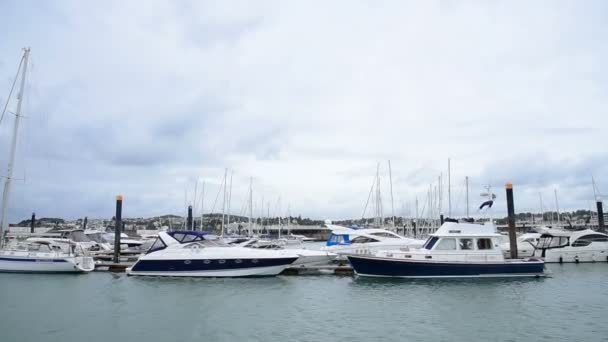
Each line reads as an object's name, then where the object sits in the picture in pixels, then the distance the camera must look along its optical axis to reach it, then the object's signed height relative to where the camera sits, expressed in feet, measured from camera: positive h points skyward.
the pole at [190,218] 154.73 +4.68
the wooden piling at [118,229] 99.09 +0.62
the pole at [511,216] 93.25 +2.97
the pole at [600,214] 134.00 +4.68
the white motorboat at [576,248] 104.32 -3.95
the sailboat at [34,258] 88.12 -4.95
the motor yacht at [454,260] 78.18 -4.91
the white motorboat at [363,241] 108.78 -2.46
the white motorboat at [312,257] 91.58 -5.24
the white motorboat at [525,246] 113.28 -3.94
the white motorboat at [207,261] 81.56 -5.19
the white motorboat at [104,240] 153.28 -2.84
